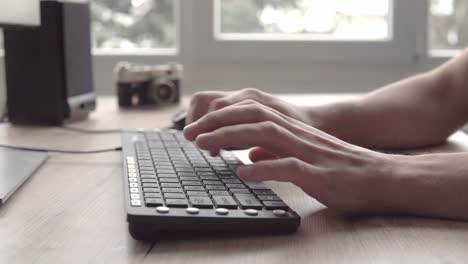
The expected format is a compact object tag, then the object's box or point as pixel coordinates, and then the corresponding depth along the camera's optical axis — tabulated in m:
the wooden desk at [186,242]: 0.82
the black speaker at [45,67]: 1.61
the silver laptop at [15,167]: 1.14
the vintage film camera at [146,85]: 1.88
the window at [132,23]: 2.50
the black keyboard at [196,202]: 0.88
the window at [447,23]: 2.53
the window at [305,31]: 2.46
